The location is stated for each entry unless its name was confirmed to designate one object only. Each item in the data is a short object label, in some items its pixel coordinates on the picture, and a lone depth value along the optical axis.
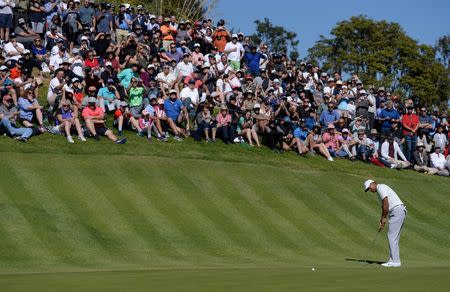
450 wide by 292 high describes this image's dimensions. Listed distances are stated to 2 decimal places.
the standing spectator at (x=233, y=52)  36.09
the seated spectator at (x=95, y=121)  28.06
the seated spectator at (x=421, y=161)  35.94
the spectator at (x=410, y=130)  36.16
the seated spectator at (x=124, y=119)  29.31
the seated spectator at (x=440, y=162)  36.19
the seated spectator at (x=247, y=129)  32.12
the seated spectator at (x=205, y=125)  30.83
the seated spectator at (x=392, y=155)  35.34
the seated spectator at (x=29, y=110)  27.16
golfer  20.11
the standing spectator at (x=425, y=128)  37.03
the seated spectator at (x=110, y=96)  29.67
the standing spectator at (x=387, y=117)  35.88
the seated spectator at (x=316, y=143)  33.44
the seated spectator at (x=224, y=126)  31.56
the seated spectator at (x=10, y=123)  26.19
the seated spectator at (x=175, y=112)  30.44
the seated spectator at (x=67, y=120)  27.41
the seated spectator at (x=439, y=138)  37.03
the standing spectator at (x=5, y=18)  30.33
